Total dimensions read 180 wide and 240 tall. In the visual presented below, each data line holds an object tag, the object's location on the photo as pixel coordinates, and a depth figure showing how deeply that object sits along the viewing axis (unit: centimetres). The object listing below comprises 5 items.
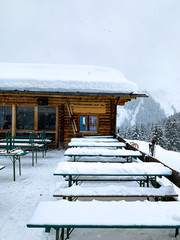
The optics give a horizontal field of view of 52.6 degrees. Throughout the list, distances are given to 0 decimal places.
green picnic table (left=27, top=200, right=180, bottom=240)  201
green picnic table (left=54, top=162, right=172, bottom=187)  350
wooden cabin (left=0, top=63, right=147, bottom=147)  1106
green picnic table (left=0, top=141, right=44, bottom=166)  732
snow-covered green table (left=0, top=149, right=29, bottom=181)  538
